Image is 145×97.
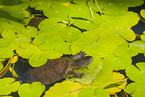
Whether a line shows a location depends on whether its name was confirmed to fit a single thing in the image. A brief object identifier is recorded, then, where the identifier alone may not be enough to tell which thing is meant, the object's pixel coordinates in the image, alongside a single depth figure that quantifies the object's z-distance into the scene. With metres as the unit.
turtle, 1.94
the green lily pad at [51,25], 2.07
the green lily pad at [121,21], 2.08
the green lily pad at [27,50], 1.99
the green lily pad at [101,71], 1.90
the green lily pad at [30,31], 2.06
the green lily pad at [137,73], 1.90
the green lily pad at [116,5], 2.14
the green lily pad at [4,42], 2.00
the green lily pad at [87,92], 1.87
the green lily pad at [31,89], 1.88
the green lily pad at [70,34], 2.03
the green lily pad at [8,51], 1.98
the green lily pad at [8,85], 1.89
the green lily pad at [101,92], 1.86
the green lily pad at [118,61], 1.94
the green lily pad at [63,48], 1.99
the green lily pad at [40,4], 2.18
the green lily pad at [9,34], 2.04
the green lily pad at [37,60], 1.96
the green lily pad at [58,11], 2.14
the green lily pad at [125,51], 1.97
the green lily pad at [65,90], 1.88
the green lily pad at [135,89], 1.87
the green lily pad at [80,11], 2.12
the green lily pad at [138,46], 1.99
